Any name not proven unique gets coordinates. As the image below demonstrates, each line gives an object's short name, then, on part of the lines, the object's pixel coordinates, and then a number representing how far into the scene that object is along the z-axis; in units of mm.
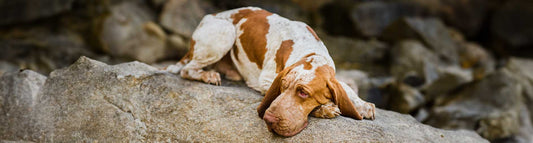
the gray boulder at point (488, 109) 8344
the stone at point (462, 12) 12672
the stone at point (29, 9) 9852
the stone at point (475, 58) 11773
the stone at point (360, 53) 11195
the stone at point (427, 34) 11789
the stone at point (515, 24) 12016
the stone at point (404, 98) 9509
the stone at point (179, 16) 10125
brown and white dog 3295
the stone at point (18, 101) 3990
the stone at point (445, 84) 10000
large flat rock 3461
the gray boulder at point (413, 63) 10469
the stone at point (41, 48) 9664
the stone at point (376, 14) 12195
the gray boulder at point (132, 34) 10328
